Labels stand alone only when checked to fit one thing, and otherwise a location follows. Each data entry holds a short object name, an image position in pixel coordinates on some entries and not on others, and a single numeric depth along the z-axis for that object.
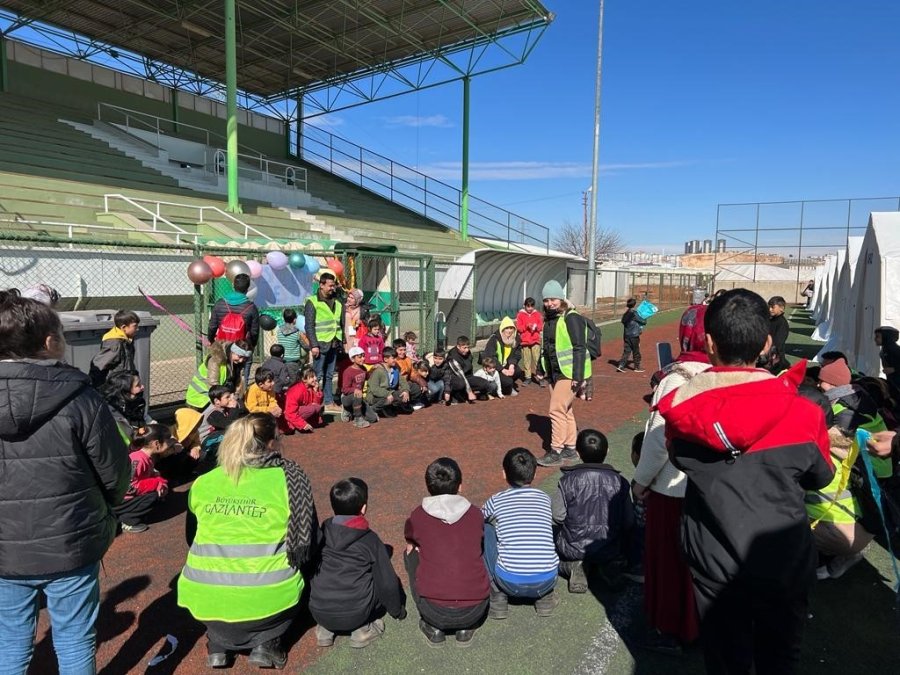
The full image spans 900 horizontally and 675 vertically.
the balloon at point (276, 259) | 8.92
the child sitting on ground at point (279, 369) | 6.79
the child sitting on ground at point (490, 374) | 8.99
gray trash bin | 5.72
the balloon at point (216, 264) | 7.65
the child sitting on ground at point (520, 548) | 3.11
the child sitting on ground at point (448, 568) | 2.91
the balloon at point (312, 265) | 9.60
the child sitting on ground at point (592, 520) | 3.40
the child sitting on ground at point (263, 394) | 6.17
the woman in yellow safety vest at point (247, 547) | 2.63
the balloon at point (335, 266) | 9.83
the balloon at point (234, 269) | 7.88
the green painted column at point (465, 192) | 22.44
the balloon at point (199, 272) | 7.36
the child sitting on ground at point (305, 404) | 6.77
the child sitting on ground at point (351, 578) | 2.87
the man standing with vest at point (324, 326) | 7.68
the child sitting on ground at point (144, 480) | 4.24
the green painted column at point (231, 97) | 14.52
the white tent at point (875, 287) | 8.66
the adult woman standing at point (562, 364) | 5.71
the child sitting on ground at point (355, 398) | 7.41
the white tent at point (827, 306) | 16.35
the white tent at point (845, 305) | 11.11
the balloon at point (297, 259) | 9.23
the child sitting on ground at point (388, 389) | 7.62
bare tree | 61.94
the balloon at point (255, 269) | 8.41
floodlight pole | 20.92
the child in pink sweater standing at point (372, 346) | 8.09
